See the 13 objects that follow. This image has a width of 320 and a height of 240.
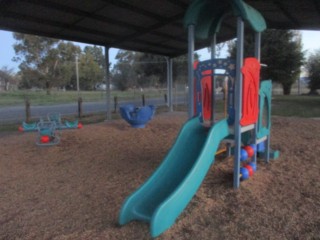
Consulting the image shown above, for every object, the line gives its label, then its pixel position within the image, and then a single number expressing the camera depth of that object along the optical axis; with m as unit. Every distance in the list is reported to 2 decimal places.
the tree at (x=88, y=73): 63.88
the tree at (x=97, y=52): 90.85
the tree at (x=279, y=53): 27.64
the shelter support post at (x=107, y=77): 12.04
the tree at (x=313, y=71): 34.56
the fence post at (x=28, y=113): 12.91
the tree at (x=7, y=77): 71.35
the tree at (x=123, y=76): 55.71
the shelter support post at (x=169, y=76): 15.27
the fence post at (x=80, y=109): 14.62
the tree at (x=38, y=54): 37.56
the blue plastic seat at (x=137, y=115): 9.95
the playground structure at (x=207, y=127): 3.33
